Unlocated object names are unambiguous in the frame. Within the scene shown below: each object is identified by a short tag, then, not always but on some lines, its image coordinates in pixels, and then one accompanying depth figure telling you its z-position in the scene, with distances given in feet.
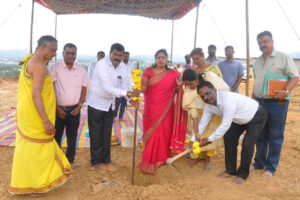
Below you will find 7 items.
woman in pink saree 10.55
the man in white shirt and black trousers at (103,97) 9.71
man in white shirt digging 8.29
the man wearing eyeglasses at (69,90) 9.30
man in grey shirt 9.46
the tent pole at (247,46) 13.03
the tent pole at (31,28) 15.20
